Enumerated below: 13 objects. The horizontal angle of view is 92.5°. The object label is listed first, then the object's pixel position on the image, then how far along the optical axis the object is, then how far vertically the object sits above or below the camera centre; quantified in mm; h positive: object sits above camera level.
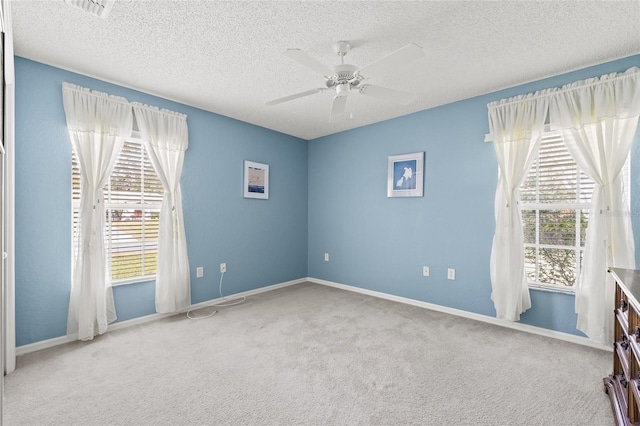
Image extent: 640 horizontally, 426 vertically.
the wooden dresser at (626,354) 1387 -728
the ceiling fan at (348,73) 1888 +961
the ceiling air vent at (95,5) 1799 +1222
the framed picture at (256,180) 4133 +430
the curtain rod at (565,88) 2394 +1084
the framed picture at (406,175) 3727 +463
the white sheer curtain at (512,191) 2848 +209
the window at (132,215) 2975 -48
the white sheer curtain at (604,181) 2383 +253
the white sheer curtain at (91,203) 2654 +63
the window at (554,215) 2707 -21
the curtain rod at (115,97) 2650 +1064
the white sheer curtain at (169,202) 3180 +90
